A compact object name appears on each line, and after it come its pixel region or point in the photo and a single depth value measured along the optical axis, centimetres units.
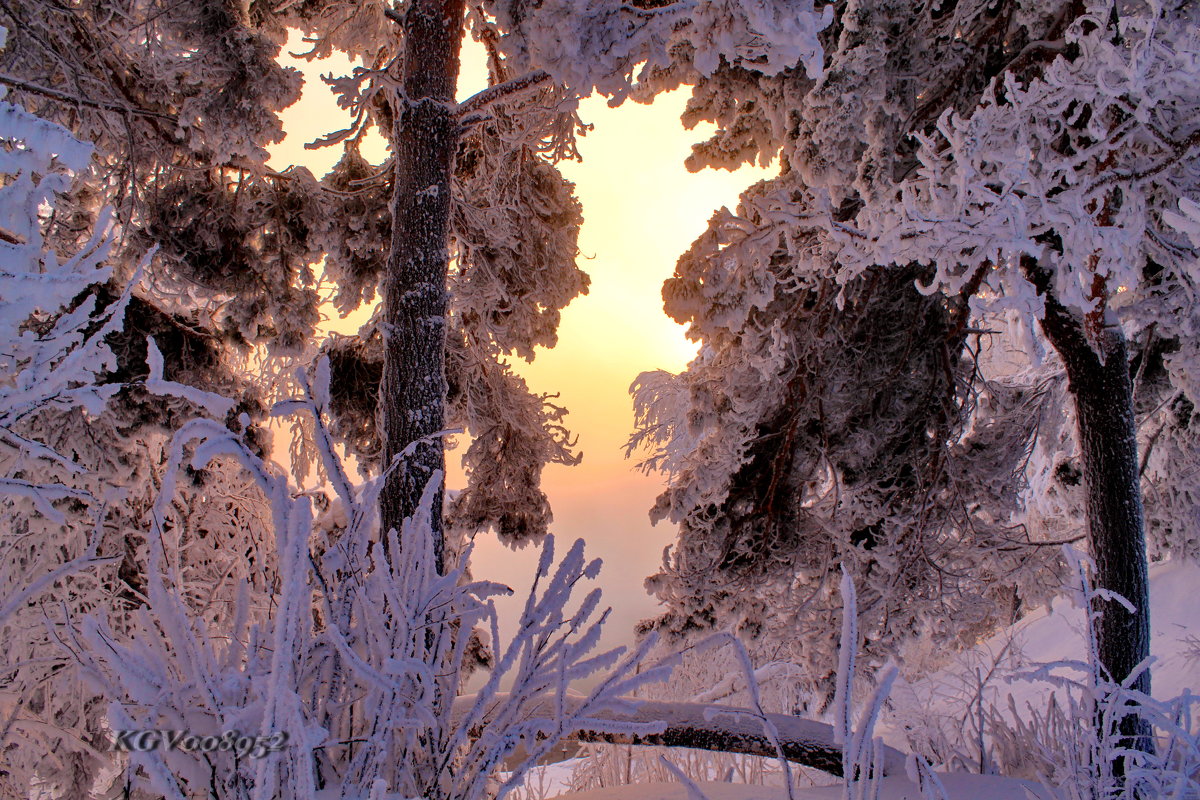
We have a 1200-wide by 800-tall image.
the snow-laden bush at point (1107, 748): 223
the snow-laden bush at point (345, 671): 136
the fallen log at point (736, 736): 366
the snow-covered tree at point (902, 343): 358
